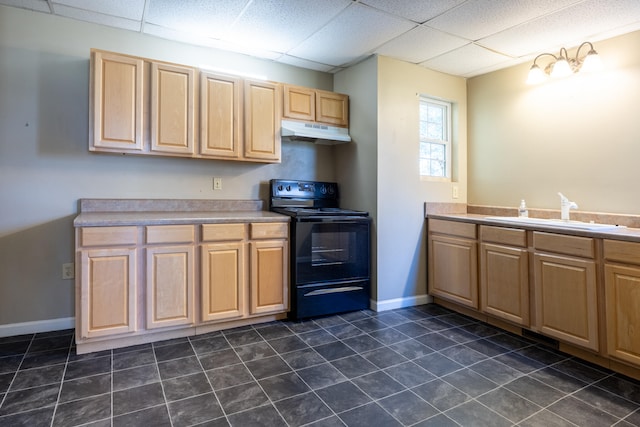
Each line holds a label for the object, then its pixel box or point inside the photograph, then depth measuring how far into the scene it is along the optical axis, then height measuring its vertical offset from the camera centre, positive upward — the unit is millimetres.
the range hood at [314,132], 3225 +815
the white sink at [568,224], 2379 -27
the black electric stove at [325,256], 2990 -301
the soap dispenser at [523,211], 3197 +82
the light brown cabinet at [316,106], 3318 +1093
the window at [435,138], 3691 +851
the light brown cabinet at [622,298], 2039 -452
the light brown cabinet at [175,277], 2334 -391
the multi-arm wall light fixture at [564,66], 2623 +1200
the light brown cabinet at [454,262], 3051 -365
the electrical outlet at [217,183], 3256 +348
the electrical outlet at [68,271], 2766 -367
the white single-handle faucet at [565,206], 2838 +109
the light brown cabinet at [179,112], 2588 +861
